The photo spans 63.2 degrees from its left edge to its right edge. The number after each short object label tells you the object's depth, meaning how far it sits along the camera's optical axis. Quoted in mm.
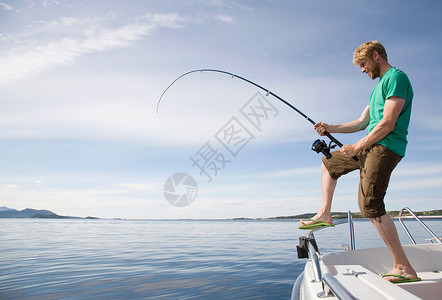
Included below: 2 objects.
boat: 1728
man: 2734
